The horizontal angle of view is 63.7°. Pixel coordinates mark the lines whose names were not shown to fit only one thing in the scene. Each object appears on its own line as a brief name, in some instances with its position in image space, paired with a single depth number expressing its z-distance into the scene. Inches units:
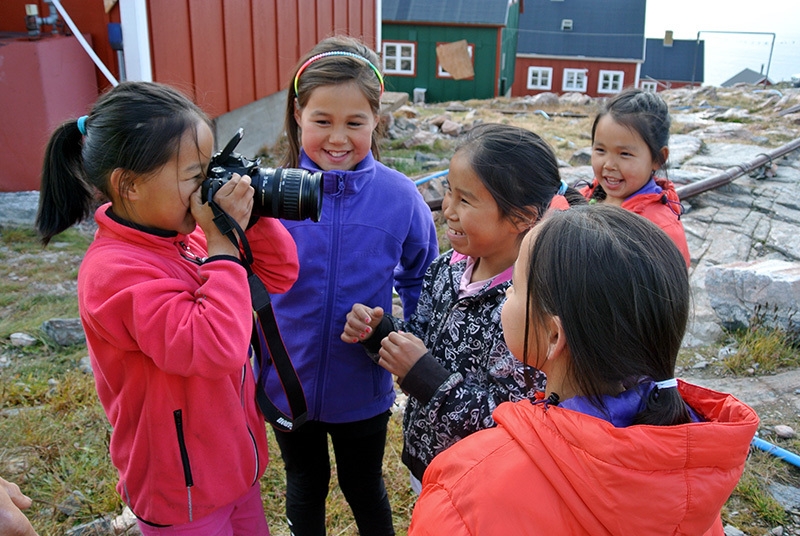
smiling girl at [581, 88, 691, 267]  104.8
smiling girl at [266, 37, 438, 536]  79.1
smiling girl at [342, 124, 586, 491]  64.6
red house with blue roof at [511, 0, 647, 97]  1040.8
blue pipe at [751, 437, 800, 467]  104.7
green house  847.1
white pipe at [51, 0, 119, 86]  196.5
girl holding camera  57.7
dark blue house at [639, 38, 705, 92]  1307.8
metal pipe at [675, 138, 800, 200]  245.0
